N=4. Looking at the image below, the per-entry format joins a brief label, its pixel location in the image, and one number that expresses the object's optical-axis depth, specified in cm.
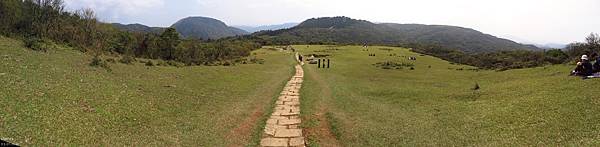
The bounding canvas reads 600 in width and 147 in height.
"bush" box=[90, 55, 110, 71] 3232
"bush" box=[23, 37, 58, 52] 3497
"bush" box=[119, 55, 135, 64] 4107
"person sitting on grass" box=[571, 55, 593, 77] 2785
